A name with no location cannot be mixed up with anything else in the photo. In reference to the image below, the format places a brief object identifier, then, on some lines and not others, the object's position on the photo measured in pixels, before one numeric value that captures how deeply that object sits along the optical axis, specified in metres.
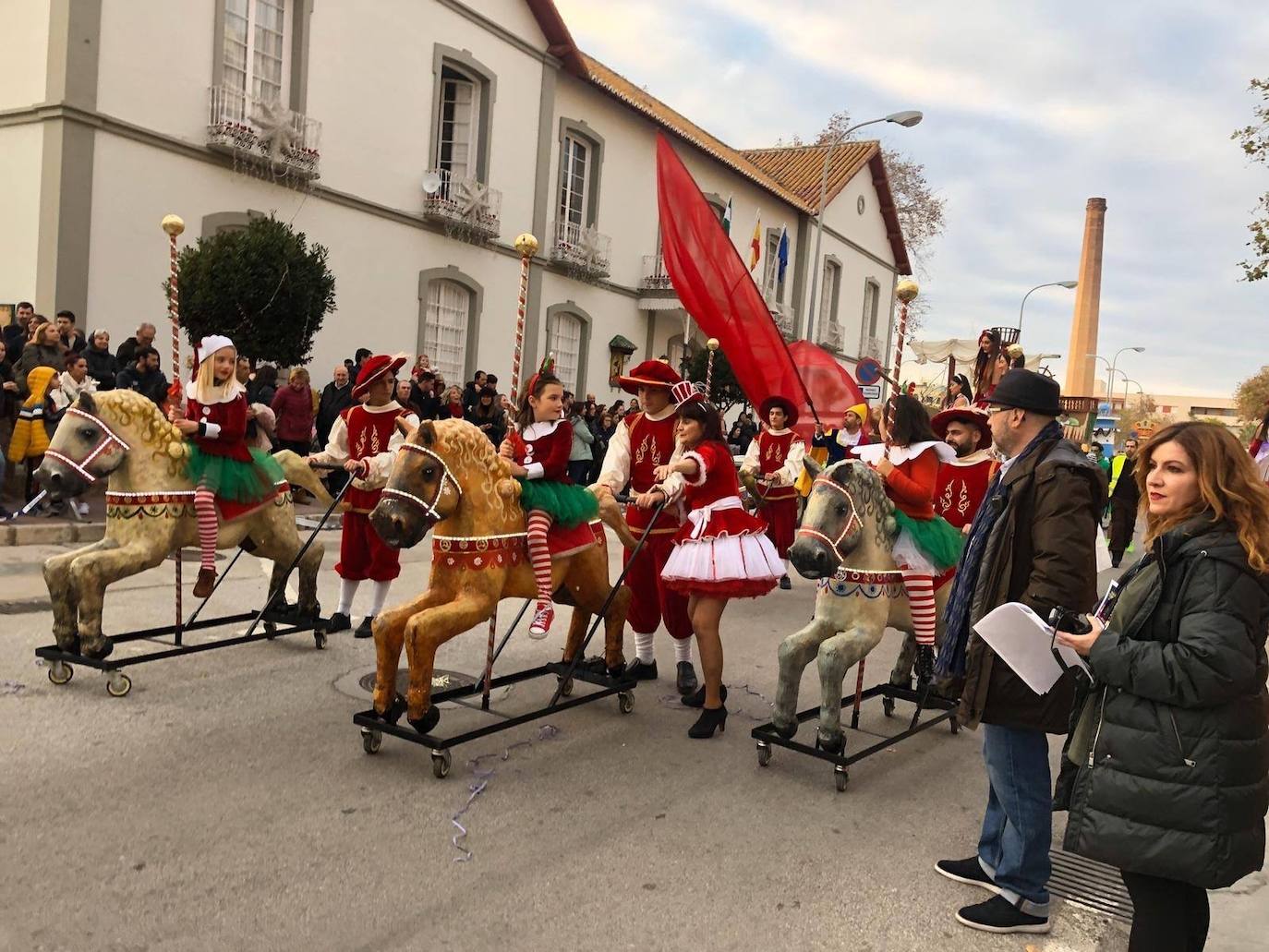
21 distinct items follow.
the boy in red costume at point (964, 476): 6.43
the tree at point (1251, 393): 46.20
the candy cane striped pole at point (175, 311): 6.14
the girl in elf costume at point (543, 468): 5.40
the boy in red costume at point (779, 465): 9.34
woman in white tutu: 5.64
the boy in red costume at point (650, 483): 6.08
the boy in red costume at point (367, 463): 6.82
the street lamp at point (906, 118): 21.62
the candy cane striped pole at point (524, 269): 5.38
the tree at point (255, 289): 12.28
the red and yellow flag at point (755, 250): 11.07
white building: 12.99
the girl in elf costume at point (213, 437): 6.08
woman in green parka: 2.77
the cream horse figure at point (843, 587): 5.10
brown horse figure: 4.93
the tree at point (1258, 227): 18.14
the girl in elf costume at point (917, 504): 5.39
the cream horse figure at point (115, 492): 5.64
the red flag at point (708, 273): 6.97
